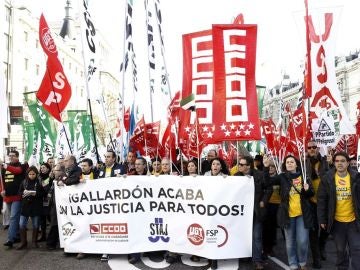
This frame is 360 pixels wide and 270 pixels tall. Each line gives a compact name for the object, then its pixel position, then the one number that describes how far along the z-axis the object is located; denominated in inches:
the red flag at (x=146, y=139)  406.6
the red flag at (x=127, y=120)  489.5
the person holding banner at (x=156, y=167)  324.5
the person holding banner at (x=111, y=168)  298.0
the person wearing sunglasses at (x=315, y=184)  262.1
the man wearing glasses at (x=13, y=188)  327.0
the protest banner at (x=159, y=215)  257.3
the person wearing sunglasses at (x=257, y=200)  253.4
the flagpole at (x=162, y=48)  463.5
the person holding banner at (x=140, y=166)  300.8
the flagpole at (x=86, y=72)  360.7
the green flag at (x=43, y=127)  636.1
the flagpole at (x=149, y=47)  455.5
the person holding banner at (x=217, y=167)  270.5
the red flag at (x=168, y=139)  349.1
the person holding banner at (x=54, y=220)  308.8
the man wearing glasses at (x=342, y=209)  219.5
